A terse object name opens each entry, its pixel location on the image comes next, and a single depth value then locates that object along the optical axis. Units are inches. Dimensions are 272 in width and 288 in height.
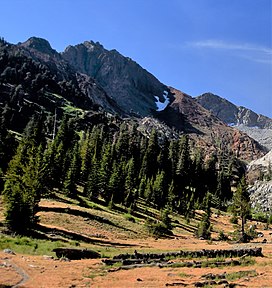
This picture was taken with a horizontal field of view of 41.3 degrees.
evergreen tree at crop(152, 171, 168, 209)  4195.4
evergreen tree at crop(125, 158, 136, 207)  3469.5
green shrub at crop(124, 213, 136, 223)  2835.4
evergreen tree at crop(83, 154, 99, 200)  3378.4
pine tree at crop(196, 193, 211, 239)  2888.8
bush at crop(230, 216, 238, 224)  4256.2
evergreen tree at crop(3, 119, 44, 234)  1692.9
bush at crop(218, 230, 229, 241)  2970.0
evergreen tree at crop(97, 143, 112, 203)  3641.2
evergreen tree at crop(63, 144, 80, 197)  3211.1
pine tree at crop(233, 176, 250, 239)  2775.6
